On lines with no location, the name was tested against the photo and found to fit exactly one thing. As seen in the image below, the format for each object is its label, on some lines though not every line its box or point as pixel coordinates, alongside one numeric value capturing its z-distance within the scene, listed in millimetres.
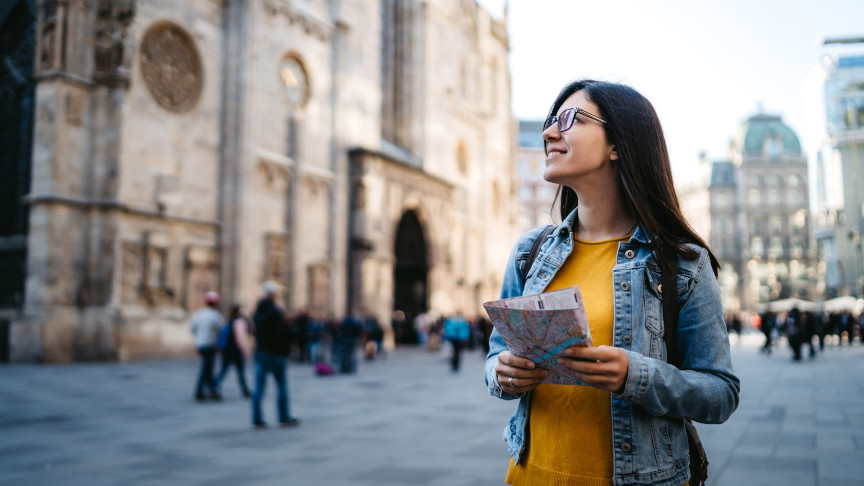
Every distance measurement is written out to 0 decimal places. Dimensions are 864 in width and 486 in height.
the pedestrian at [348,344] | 17281
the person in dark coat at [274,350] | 9242
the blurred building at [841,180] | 58562
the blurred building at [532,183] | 80938
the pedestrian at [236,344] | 12562
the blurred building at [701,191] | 93625
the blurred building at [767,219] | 90812
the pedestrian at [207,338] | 11711
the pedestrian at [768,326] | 24484
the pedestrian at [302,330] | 20422
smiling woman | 1853
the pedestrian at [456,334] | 18062
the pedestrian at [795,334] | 21656
